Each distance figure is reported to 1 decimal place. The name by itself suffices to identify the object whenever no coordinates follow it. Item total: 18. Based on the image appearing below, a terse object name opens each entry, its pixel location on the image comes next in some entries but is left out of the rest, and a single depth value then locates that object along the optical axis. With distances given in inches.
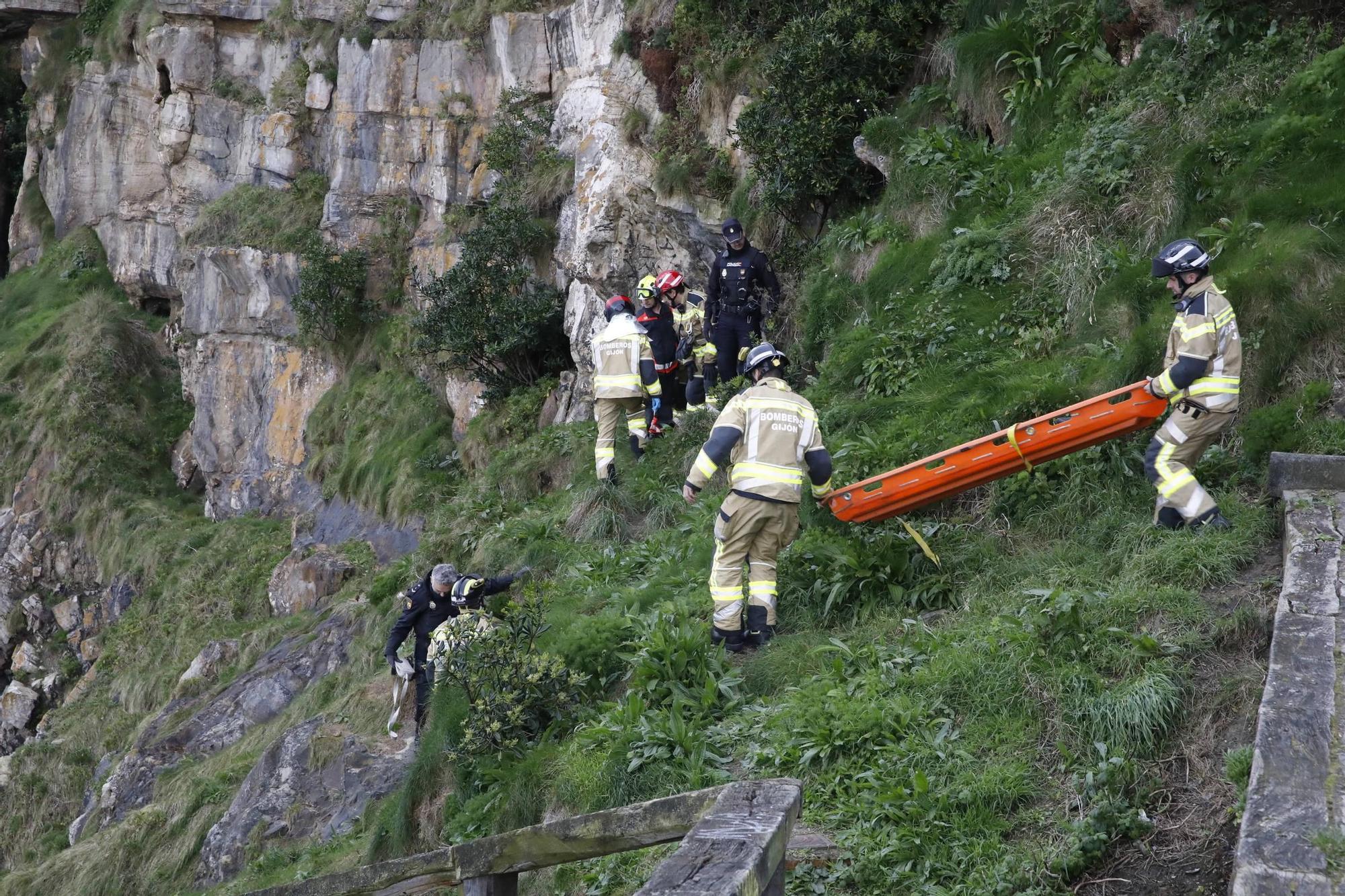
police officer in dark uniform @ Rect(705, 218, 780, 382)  466.0
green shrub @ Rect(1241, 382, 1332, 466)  300.5
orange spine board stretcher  283.9
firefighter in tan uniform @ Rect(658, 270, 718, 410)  474.3
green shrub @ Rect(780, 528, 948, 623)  293.7
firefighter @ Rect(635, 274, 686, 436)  486.3
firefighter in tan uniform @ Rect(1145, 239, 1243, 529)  274.4
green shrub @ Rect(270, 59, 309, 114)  931.3
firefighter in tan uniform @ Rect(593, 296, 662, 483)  461.1
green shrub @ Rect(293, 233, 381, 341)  826.8
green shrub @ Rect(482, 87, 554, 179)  699.4
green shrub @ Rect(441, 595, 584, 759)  283.4
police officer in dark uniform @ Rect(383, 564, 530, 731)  378.3
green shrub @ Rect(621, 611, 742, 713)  266.1
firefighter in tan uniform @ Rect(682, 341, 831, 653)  283.9
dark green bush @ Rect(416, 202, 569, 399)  650.8
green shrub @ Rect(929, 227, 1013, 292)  411.5
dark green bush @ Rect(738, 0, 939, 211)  502.0
